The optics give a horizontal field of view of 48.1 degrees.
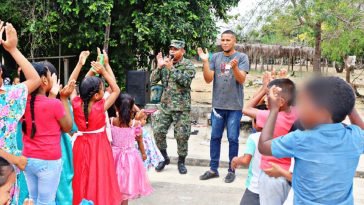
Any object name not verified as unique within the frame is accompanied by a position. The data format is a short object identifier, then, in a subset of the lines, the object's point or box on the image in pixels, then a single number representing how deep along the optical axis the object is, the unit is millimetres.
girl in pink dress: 3838
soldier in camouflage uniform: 5211
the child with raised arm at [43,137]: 2969
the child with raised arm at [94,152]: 3455
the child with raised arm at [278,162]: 2658
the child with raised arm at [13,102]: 2562
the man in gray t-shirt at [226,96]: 5012
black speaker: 8938
